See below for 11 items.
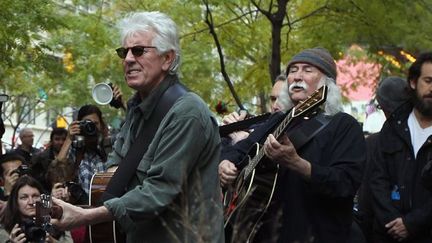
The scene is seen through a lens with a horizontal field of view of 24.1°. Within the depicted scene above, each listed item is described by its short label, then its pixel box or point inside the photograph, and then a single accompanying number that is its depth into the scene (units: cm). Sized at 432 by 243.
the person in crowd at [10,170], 937
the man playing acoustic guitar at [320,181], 539
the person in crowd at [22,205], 770
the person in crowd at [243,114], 610
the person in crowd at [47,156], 985
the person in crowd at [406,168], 646
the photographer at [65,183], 779
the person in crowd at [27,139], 1606
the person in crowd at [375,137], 707
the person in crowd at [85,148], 855
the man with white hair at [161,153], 443
